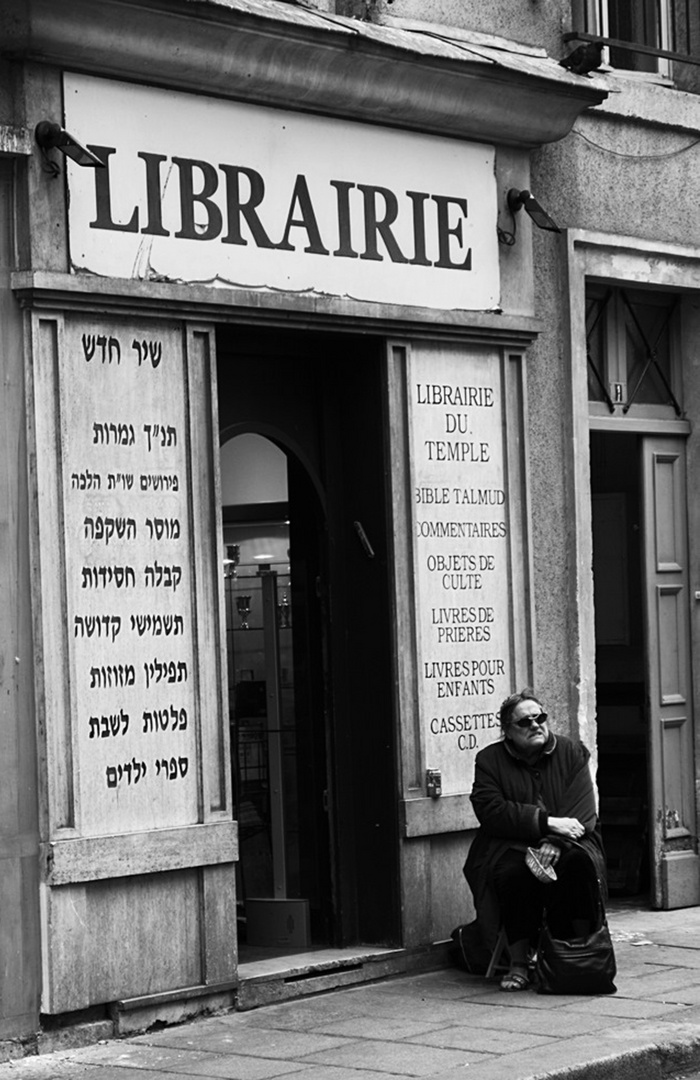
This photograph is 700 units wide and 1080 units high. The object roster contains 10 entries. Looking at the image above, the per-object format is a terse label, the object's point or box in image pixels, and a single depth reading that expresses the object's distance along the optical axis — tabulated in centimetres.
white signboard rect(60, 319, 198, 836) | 774
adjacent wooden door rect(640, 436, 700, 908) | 1083
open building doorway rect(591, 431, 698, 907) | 1084
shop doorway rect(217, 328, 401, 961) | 913
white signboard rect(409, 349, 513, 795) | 928
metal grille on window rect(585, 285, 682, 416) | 1068
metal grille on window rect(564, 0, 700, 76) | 1067
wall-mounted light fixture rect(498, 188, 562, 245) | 962
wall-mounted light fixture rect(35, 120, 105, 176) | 752
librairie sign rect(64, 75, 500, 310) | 792
